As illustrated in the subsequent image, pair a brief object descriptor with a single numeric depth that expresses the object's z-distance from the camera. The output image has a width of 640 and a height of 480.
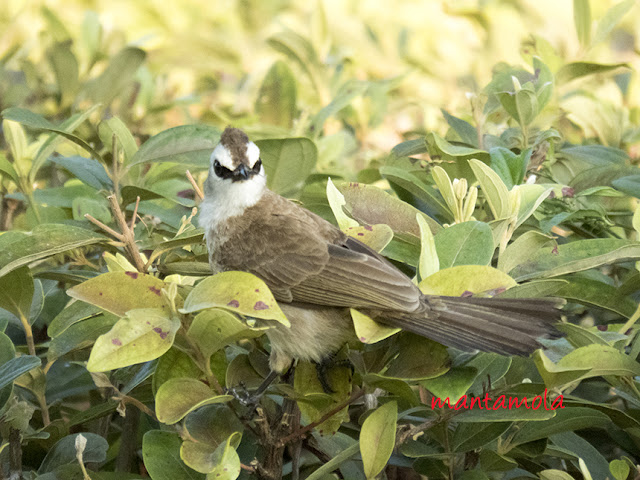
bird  5.53
